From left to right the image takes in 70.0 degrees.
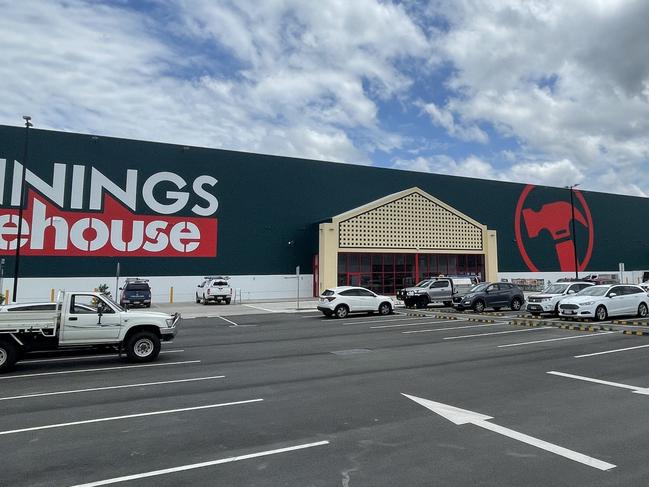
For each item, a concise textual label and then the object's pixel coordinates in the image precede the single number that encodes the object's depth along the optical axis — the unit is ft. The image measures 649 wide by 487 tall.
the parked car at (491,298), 82.12
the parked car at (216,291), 109.09
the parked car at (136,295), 98.02
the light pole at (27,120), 74.20
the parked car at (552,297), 69.46
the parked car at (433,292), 93.45
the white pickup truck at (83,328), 34.68
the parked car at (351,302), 78.12
